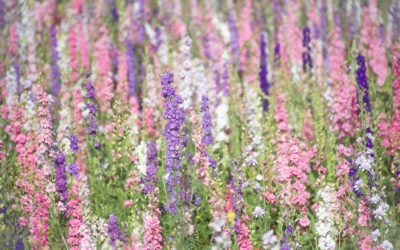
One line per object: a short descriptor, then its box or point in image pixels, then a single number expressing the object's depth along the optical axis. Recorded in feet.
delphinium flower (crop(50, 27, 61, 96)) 42.02
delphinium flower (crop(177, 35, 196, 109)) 37.27
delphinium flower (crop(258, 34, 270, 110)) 42.46
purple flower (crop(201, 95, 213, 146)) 29.14
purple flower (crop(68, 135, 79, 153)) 29.05
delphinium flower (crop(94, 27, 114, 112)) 40.70
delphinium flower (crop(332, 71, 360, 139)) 34.14
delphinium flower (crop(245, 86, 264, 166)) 33.06
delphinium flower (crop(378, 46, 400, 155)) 31.11
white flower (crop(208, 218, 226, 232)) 19.74
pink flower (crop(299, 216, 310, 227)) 25.89
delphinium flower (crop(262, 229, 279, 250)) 19.18
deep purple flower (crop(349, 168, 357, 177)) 27.22
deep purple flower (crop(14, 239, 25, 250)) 27.01
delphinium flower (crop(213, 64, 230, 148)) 35.83
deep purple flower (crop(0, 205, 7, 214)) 30.01
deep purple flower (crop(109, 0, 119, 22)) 53.19
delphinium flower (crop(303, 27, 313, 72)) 42.92
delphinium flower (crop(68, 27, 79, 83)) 47.85
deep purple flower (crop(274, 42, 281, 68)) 44.07
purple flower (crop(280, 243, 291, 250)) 22.18
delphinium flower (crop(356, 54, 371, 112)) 32.59
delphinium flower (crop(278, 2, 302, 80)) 46.68
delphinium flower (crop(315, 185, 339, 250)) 23.89
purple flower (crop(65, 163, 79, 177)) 27.41
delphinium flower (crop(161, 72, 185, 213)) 25.22
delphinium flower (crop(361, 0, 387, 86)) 41.25
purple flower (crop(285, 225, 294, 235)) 24.18
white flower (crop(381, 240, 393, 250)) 23.38
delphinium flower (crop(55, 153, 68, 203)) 26.62
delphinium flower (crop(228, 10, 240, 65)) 50.23
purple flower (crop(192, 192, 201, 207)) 28.22
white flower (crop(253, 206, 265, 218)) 26.43
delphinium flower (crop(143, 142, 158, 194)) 26.84
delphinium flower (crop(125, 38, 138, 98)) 42.97
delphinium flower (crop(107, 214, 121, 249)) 24.67
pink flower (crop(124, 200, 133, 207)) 28.70
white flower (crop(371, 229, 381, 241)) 24.01
